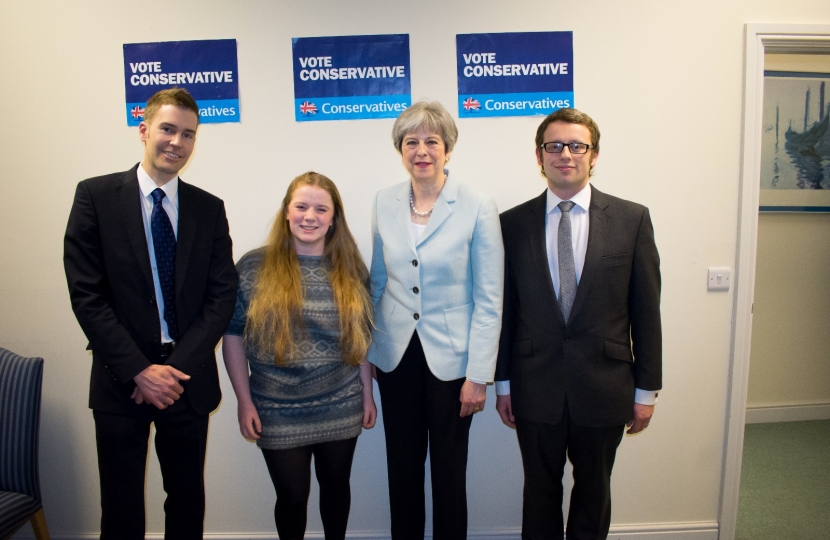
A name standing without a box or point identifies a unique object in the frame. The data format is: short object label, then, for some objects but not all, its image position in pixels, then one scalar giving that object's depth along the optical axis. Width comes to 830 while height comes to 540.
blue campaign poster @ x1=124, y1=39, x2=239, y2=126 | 2.15
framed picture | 3.34
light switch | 2.23
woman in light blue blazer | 1.66
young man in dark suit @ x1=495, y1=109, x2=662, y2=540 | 1.63
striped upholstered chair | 1.87
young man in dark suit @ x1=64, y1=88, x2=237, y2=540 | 1.46
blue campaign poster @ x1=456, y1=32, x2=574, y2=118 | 2.14
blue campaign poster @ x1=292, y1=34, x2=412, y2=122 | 2.15
